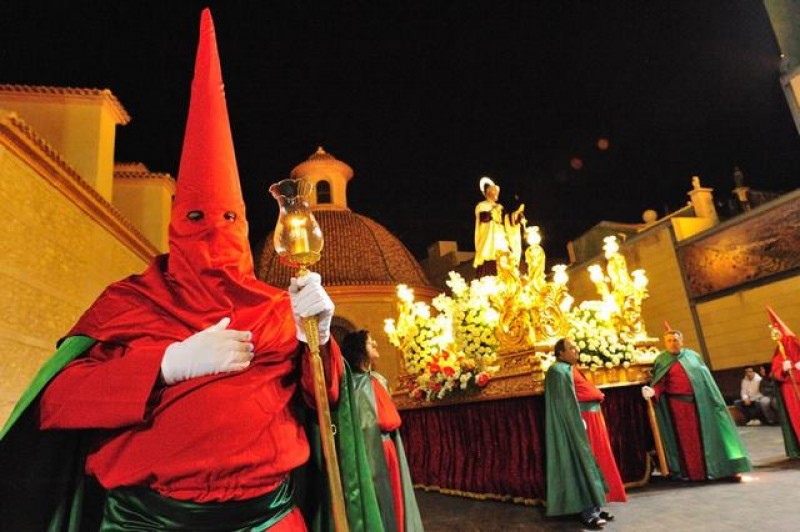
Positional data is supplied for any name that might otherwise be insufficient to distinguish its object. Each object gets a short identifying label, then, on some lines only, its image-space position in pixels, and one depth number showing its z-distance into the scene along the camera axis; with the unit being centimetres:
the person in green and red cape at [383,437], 284
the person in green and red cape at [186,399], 149
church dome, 1636
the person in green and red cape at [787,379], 692
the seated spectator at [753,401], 1155
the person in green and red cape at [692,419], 580
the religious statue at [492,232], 695
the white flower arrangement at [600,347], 639
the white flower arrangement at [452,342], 684
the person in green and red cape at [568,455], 456
